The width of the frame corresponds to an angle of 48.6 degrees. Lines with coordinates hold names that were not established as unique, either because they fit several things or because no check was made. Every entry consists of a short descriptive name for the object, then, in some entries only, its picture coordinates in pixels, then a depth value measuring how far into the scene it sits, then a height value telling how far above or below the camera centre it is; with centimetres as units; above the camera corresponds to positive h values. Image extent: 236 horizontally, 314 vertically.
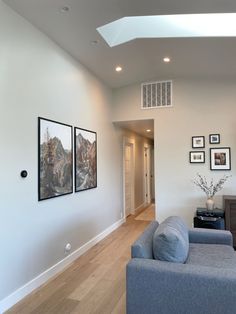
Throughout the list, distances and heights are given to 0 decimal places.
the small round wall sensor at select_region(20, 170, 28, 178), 281 -6
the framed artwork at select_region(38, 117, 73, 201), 316 +11
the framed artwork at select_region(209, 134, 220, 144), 488 +51
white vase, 449 -66
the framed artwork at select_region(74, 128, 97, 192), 404 +14
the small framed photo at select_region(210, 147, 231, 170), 480 +14
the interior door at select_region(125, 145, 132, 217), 680 -35
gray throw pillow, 216 -67
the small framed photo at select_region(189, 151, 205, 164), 495 +17
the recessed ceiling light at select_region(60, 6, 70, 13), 272 +166
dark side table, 423 -87
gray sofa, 184 -89
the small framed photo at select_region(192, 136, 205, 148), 496 +47
